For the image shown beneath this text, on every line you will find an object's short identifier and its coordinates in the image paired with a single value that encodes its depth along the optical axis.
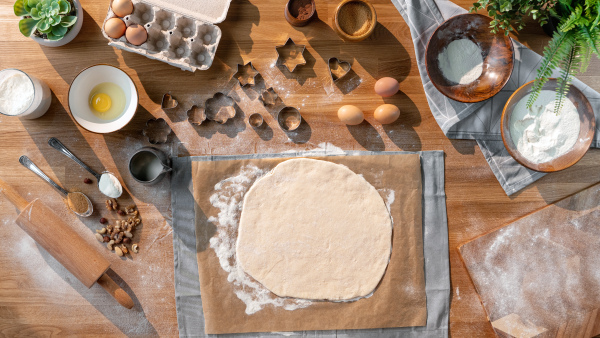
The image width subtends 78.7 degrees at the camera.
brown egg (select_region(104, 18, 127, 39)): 1.44
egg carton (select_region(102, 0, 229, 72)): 1.48
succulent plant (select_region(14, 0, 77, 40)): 1.46
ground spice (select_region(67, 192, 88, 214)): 1.53
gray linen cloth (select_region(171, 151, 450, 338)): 1.54
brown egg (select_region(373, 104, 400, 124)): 1.49
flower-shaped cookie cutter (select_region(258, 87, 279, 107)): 1.56
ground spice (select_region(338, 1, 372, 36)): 1.50
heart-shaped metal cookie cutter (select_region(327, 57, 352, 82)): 1.56
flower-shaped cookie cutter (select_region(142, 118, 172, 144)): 1.56
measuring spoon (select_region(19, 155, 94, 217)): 1.53
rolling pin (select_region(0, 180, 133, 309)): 1.45
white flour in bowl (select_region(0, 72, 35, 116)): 1.49
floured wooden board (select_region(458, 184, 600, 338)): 1.53
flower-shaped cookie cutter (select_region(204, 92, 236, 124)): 1.57
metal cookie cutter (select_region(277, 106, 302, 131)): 1.56
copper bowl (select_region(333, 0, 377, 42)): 1.47
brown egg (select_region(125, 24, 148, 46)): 1.43
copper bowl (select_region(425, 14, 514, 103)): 1.45
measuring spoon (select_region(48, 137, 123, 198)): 1.52
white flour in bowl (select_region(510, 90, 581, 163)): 1.45
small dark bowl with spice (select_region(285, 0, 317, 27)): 1.52
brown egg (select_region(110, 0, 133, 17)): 1.44
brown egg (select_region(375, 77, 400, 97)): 1.49
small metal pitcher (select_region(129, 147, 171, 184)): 1.47
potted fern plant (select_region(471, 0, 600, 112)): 1.16
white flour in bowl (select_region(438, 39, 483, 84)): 1.49
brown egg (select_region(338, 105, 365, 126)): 1.49
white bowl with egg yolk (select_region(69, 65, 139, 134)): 1.45
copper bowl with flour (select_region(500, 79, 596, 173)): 1.43
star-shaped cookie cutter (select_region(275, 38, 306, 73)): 1.58
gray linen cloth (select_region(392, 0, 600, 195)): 1.53
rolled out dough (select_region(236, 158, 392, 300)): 1.52
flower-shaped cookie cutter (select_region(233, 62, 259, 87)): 1.57
